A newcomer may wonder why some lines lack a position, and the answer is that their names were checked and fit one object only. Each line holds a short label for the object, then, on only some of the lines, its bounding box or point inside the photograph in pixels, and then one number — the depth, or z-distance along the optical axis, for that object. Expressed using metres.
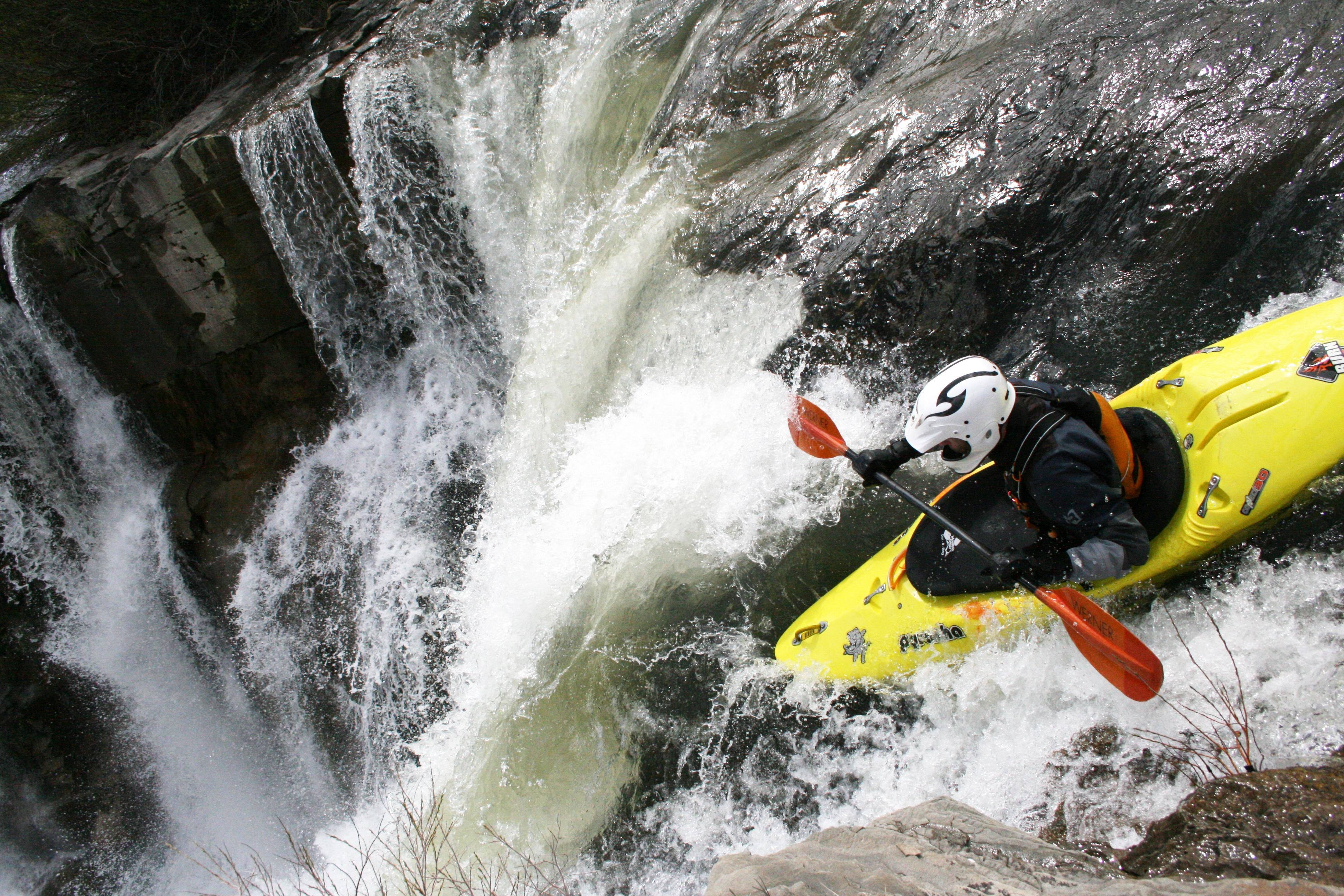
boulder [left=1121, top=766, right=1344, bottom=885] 1.75
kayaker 2.36
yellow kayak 2.43
